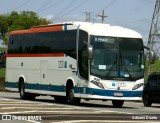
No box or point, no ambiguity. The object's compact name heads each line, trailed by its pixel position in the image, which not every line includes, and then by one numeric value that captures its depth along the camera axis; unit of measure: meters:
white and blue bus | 26.80
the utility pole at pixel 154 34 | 67.69
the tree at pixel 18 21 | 131.75
